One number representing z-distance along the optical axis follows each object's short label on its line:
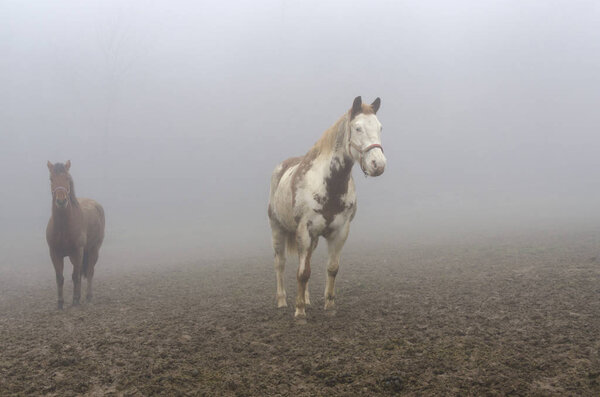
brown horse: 6.75
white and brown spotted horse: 4.54
